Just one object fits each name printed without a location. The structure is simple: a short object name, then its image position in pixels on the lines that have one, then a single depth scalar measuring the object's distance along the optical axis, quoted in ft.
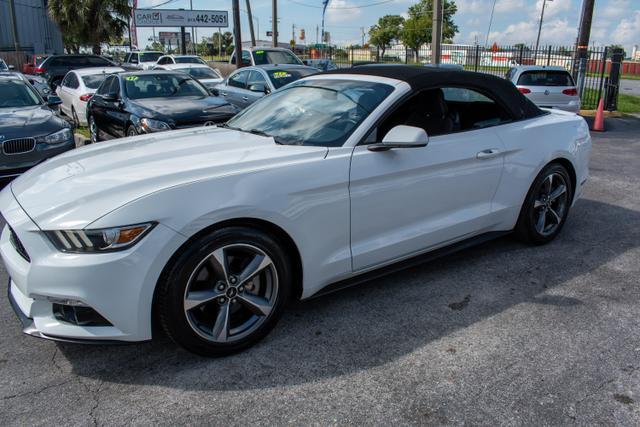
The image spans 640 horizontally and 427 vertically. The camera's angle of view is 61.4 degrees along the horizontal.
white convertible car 9.02
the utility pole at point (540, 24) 203.62
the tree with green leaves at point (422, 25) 215.10
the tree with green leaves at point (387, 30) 256.48
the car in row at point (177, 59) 75.61
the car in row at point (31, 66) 86.22
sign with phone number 141.18
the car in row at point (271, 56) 57.98
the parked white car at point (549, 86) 41.34
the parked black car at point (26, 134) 21.98
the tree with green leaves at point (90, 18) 108.17
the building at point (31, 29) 133.18
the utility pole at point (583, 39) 52.90
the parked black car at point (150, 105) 27.27
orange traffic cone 40.81
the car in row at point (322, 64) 76.43
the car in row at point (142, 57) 106.93
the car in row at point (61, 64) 67.77
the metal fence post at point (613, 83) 51.37
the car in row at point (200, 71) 57.11
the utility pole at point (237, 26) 65.62
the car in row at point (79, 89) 40.75
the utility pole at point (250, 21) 105.81
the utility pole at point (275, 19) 94.32
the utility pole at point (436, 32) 51.29
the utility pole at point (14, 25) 110.42
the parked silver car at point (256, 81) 37.63
